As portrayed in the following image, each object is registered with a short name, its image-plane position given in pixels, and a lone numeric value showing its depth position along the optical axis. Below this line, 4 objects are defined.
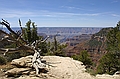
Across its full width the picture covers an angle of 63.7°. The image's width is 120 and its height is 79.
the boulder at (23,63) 8.48
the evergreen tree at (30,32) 19.34
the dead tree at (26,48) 8.27
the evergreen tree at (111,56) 16.93
